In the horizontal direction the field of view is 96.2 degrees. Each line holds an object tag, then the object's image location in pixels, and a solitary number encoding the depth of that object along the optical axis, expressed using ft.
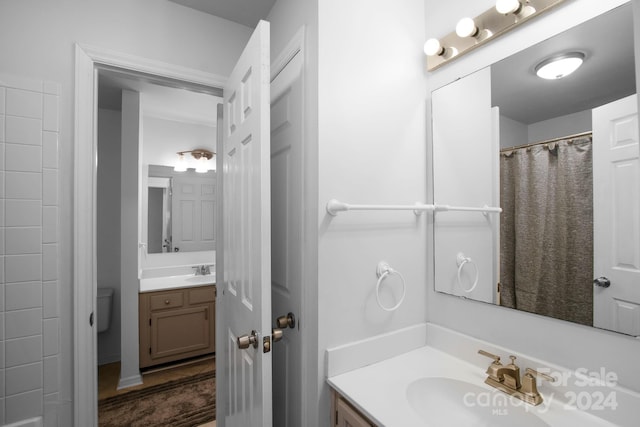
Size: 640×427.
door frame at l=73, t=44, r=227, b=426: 4.17
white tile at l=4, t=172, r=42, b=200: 3.87
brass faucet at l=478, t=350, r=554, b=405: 2.96
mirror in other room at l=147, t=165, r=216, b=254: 10.72
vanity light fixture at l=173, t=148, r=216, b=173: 11.14
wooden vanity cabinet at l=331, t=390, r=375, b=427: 2.93
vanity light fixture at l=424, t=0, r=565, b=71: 3.22
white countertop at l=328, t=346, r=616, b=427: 2.69
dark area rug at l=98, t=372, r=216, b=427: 6.43
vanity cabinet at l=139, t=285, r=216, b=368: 8.48
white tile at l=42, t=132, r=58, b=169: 4.03
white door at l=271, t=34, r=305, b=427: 3.88
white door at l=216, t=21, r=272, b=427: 3.12
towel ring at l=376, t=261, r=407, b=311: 3.72
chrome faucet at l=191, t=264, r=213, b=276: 10.52
